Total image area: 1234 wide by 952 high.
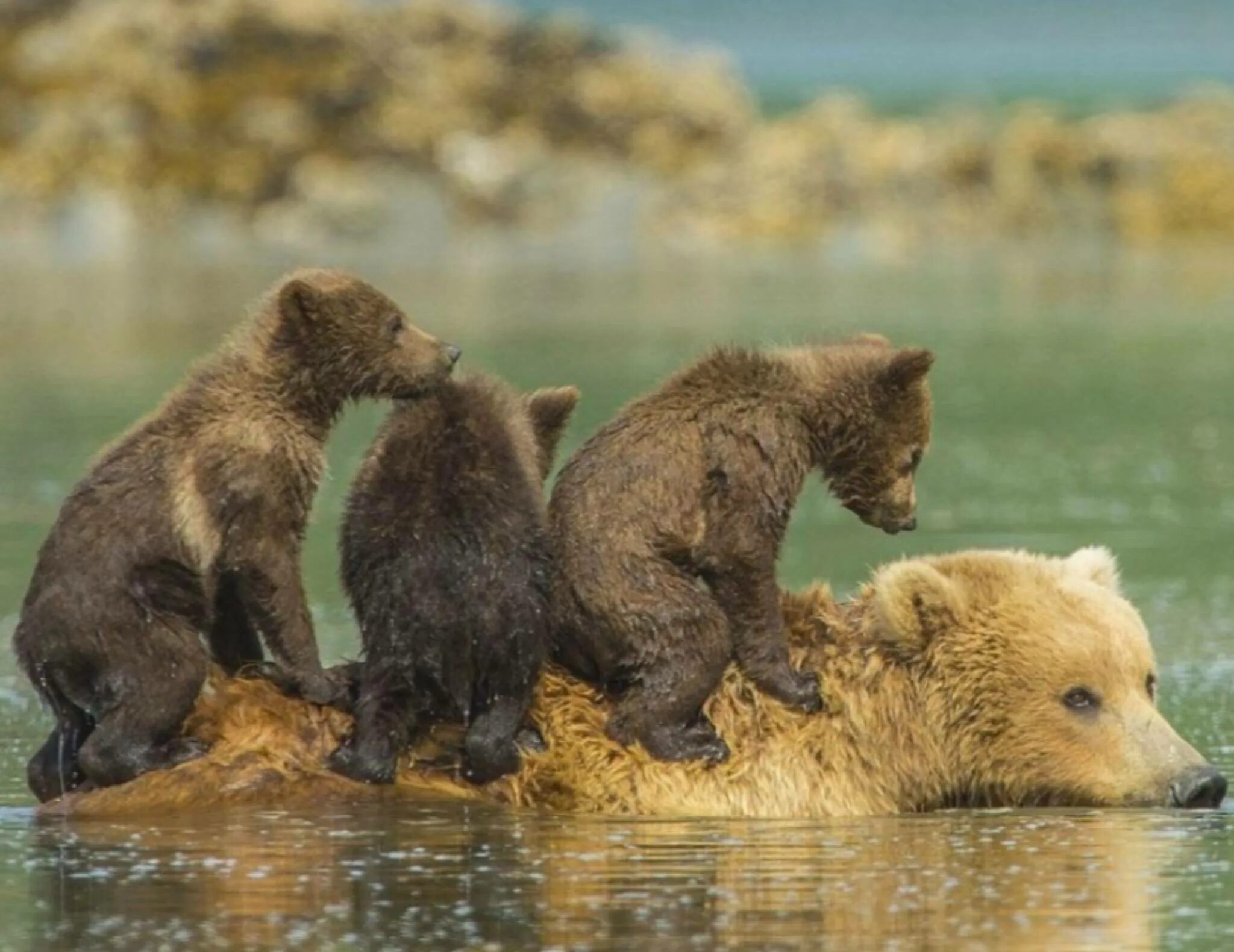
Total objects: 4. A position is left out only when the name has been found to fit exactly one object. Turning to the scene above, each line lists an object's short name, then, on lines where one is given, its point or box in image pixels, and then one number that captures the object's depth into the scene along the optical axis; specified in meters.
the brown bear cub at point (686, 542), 19.69
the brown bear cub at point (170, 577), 18.73
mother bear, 19.67
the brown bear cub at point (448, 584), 19.06
